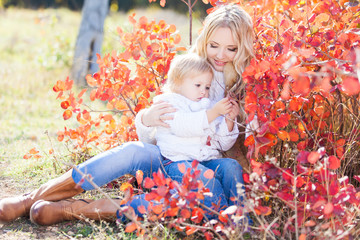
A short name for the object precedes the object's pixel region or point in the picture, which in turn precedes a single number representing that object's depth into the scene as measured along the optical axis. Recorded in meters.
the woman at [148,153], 2.45
